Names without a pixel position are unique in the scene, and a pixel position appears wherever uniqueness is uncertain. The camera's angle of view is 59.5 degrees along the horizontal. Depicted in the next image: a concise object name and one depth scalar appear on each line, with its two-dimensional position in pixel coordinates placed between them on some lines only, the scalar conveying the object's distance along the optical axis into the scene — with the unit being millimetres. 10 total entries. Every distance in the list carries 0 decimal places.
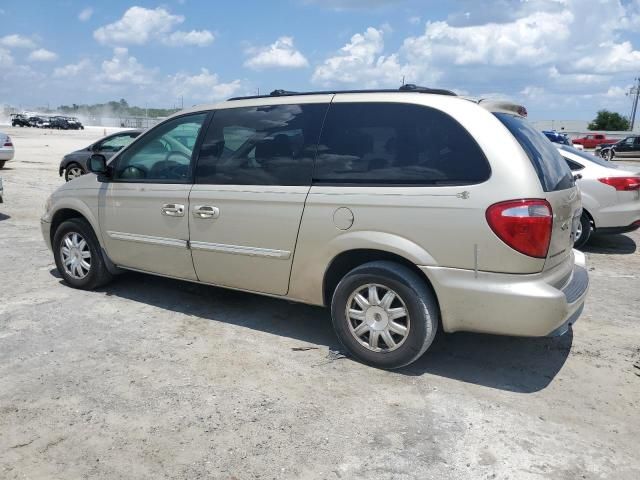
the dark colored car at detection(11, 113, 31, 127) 71000
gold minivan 3436
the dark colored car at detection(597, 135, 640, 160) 33938
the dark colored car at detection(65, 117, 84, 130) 68750
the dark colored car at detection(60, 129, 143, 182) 13680
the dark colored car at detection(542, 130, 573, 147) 13991
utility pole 79038
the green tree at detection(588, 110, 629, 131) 72375
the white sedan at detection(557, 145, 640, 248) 7551
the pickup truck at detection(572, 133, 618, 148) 43062
